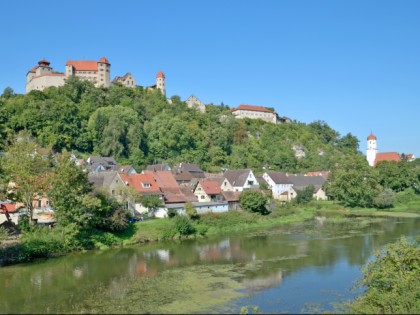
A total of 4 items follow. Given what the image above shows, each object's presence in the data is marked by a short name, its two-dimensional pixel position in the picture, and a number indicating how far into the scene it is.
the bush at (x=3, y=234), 30.72
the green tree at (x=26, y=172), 35.94
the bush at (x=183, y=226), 42.44
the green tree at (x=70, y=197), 35.38
